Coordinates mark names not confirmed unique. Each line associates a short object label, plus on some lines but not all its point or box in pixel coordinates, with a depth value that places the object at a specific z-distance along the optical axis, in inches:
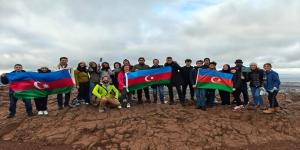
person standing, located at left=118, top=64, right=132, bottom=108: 340.3
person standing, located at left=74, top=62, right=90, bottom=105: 336.9
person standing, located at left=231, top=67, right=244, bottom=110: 344.3
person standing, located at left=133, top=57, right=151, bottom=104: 357.0
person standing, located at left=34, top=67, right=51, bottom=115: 330.0
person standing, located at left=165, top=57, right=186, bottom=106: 352.6
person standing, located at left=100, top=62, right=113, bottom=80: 338.7
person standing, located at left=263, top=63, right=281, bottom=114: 329.3
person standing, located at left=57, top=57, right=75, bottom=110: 336.5
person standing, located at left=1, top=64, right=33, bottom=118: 317.9
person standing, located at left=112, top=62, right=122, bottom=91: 349.1
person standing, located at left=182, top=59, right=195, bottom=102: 353.9
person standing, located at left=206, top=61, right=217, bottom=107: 357.0
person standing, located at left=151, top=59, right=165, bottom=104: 357.0
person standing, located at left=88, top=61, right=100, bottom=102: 337.7
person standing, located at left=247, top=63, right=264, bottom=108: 337.9
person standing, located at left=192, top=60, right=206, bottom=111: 345.8
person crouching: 323.2
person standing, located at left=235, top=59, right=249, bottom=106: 344.0
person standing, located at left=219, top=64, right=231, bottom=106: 359.7
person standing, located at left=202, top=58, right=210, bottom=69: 360.6
